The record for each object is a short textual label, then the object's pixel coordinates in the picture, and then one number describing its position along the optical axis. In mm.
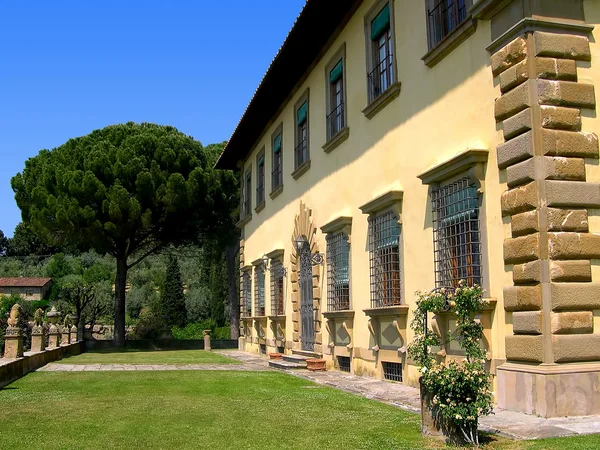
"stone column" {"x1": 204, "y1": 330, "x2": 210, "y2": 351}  28336
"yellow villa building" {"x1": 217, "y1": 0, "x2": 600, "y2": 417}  7113
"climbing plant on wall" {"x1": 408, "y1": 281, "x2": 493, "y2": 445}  5566
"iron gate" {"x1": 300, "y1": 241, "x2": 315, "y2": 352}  16141
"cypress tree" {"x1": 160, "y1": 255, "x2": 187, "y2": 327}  44188
